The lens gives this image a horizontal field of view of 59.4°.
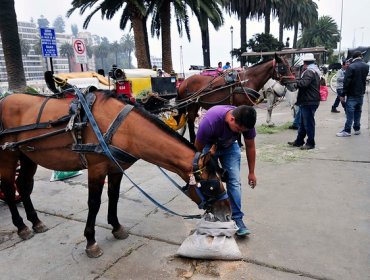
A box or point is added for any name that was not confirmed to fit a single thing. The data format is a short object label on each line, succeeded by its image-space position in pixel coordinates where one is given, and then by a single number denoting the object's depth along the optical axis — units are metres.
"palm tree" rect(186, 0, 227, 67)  16.16
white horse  9.46
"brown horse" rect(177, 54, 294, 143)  6.61
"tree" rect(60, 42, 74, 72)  105.05
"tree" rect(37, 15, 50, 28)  180.91
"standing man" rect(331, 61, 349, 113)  9.98
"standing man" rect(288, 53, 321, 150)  6.69
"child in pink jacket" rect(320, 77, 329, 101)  11.85
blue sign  8.26
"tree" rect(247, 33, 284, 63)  24.35
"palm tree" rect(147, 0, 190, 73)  15.46
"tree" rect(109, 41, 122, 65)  135.25
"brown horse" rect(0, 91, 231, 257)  2.69
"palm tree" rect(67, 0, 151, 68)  14.32
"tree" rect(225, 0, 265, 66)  24.33
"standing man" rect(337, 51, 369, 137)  7.38
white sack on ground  2.93
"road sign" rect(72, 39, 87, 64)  9.68
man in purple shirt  2.76
